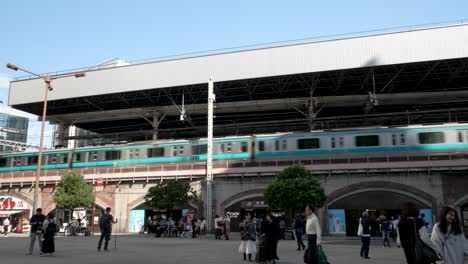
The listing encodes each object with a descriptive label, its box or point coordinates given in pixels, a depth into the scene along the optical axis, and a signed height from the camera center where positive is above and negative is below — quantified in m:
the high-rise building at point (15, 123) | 121.81 +29.32
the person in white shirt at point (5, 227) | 33.43 -0.92
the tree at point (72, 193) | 40.28 +2.13
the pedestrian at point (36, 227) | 15.71 -0.40
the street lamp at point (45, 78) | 23.88 +7.87
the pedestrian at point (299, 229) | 18.56 -0.50
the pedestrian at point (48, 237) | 15.16 -0.73
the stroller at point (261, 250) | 13.29 -1.00
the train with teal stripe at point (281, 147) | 36.19 +6.45
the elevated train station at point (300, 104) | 36.88 +13.17
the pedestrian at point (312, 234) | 10.60 -0.41
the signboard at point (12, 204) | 48.06 +1.28
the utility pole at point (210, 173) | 37.19 +3.69
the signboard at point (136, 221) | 43.75 -0.46
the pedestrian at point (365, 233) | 15.37 -0.54
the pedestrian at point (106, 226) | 17.00 -0.38
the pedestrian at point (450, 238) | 6.88 -0.32
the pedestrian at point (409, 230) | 9.34 -0.26
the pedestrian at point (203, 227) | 33.36 -0.78
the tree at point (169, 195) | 35.56 +1.74
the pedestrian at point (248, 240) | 14.28 -0.75
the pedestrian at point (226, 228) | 28.47 -0.72
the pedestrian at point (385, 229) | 21.37 -0.54
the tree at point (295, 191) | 31.47 +1.88
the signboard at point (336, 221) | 36.84 -0.30
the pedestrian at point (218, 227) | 28.89 -0.67
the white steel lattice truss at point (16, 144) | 70.49 +11.87
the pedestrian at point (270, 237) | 13.41 -0.61
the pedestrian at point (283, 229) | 28.33 -0.77
